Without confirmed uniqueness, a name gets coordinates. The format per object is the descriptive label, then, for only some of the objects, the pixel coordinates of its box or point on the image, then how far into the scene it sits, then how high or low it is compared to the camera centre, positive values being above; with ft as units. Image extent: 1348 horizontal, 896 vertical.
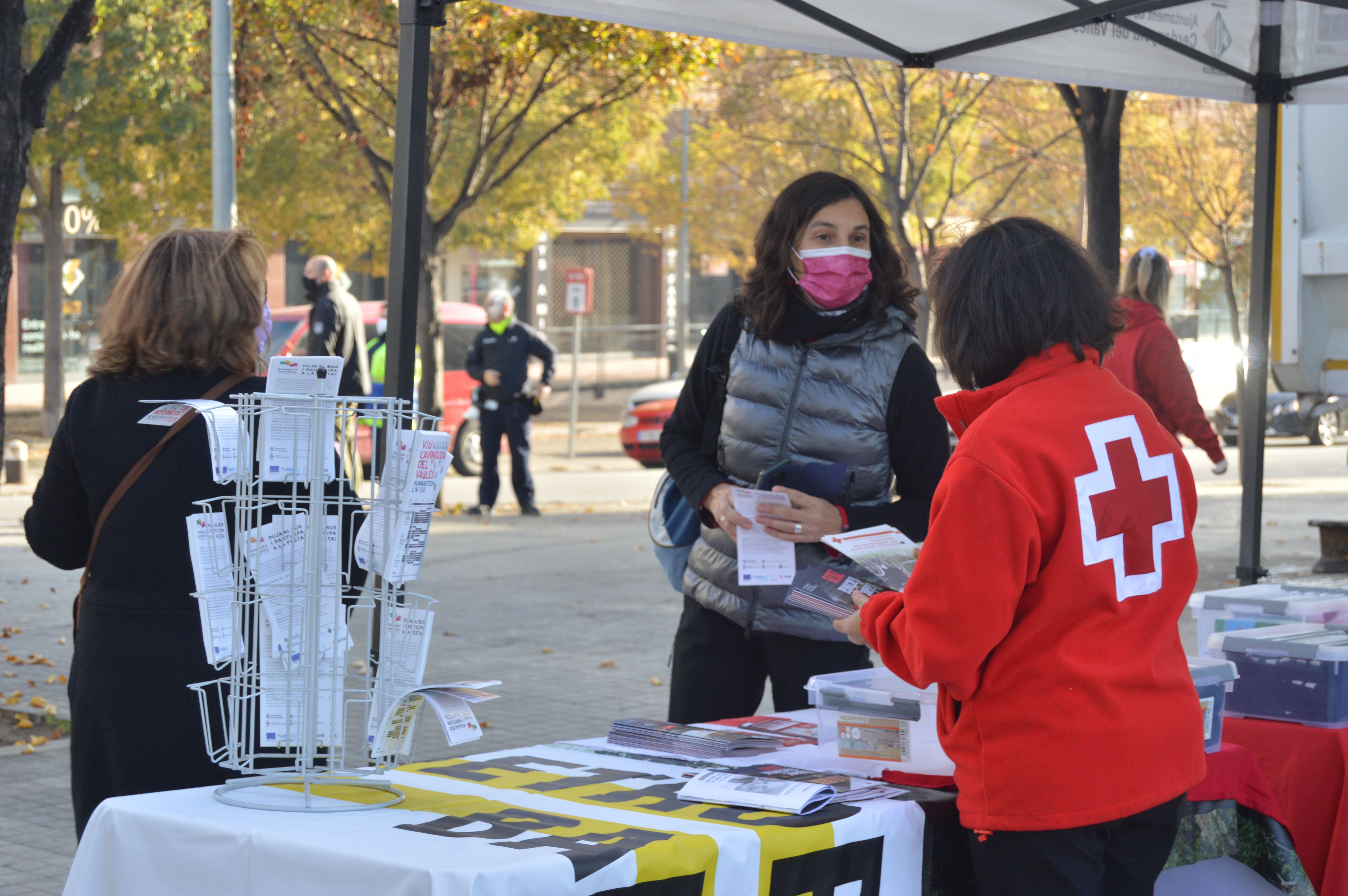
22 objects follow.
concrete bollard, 50.47 -3.70
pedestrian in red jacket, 22.30 +0.02
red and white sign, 67.31 +2.90
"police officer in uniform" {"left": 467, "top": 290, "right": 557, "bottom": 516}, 45.83 -0.82
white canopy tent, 13.71 +3.84
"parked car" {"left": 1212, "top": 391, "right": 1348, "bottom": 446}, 69.46 -2.85
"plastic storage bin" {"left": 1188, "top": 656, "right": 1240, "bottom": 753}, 10.23 -2.26
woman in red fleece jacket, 7.63 -1.20
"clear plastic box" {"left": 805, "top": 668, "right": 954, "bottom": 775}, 9.52 -2.36
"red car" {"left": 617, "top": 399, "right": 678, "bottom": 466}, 61.57 -3.02
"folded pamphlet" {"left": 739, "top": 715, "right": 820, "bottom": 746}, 10.44 -2.64
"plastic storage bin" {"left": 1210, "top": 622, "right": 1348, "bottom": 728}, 11.31 -2.40
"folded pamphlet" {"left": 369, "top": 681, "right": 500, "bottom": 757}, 7.39 -1.80
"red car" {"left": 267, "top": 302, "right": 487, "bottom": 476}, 50.85 +0.16
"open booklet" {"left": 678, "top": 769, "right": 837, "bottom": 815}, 8.32 -2.45
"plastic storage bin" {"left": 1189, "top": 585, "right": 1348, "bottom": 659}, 13.07 -2.17
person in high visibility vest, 47.24 -0.25
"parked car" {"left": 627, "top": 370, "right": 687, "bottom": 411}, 61.93 -1.51
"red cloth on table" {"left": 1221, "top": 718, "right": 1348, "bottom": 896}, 11.31 -3.26
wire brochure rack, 7.52 -1.09
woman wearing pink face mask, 11.76 -0.51
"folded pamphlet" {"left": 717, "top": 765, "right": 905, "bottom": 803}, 8.77 -2.54
